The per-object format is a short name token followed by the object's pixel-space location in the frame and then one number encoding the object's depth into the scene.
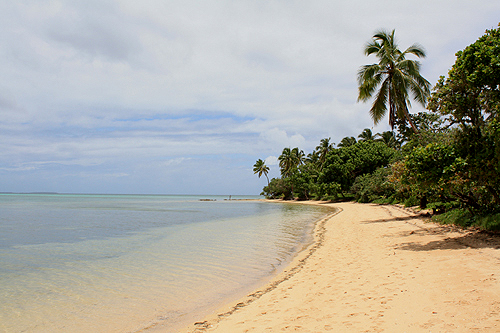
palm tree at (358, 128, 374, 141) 59.12
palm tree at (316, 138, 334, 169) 67.41
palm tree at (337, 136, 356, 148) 62.41
